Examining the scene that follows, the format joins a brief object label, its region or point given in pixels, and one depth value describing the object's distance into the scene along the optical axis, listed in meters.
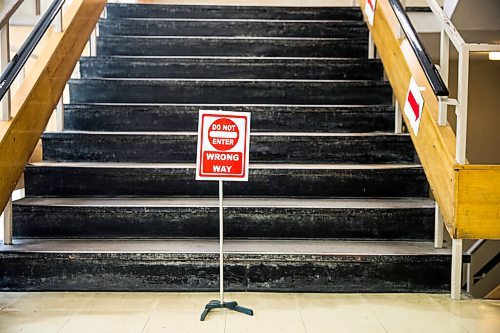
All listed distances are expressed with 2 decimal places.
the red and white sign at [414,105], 2.74
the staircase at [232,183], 2.59
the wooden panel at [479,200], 2.39
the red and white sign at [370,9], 3.75
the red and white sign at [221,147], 2.38
